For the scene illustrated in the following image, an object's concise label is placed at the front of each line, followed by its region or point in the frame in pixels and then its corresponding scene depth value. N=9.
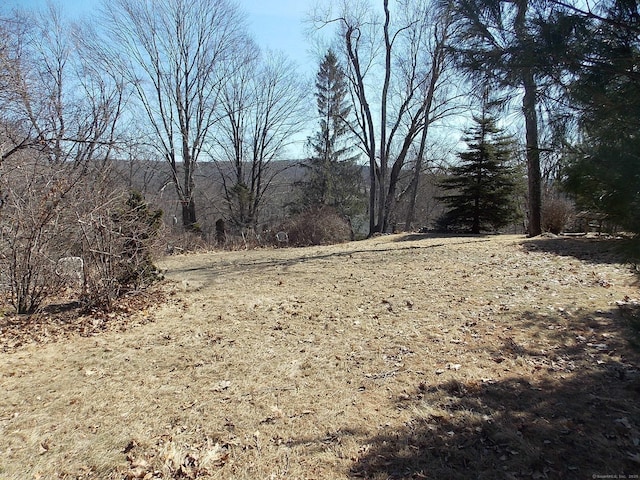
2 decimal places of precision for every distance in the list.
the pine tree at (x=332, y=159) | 24.16
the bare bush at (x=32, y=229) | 4.43
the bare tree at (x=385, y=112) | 16.94
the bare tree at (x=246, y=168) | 22.58
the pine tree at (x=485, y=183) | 14.64
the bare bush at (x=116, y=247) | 5.00
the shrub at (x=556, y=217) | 10.91
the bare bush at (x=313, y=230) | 15.05
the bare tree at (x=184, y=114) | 18.91
